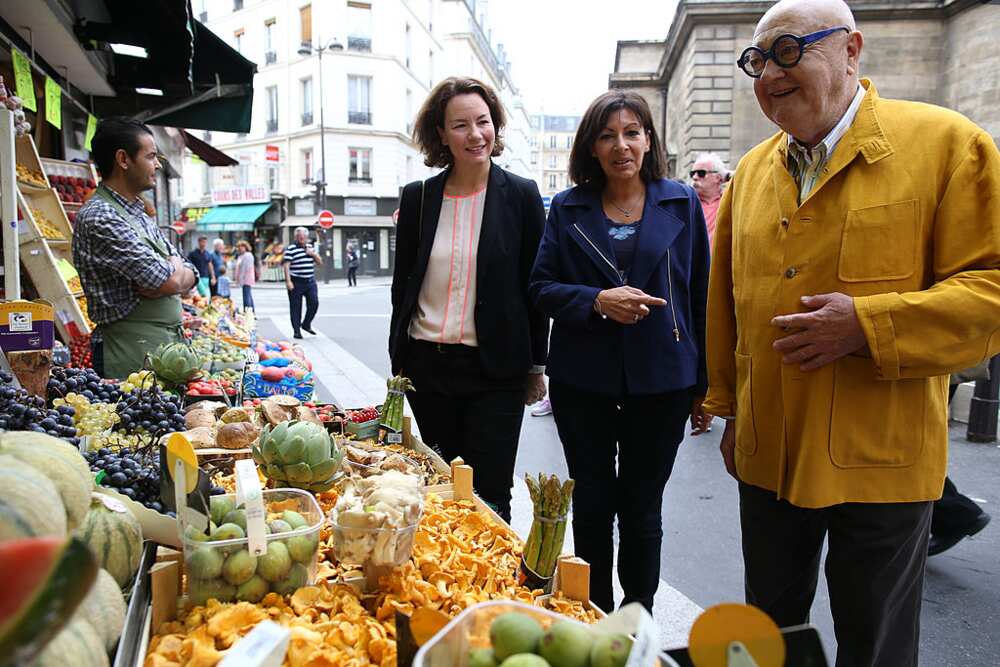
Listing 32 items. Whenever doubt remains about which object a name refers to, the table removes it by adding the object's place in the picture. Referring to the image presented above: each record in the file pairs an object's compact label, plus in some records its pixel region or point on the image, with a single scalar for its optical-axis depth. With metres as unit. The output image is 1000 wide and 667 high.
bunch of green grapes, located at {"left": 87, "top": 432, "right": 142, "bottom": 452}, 2.29
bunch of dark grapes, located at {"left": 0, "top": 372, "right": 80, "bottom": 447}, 2.04
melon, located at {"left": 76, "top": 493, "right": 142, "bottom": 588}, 1.41
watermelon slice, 0.56
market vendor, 3.18
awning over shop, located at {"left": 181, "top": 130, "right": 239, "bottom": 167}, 12.66
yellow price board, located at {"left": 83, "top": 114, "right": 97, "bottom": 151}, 6.67
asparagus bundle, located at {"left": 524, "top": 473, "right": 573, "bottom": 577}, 1.61
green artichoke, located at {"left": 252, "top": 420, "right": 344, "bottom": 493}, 1.92
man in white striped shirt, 10.95
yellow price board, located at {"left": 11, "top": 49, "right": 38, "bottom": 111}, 4.09
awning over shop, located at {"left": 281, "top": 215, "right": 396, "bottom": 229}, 34.22
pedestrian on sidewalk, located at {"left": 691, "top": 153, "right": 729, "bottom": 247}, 5.47
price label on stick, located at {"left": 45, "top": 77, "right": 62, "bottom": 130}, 4.69
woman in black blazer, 2.70
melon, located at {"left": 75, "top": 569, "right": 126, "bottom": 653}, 1.20
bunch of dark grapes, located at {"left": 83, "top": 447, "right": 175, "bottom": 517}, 1.84
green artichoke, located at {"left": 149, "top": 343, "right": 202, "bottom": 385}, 3.17
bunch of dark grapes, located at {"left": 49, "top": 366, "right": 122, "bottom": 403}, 2.83
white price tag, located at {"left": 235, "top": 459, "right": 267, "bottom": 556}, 1.37
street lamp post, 30.23
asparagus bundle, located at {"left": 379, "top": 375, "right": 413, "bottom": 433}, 2.76
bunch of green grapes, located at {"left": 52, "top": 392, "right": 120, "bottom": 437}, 2.46
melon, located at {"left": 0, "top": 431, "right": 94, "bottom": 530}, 1.16
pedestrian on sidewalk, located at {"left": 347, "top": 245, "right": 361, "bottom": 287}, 28.95
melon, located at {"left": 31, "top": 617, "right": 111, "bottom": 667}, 0.94
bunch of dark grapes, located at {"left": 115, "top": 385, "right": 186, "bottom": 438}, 2.56
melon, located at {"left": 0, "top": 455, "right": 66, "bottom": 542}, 0.93
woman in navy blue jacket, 2.40
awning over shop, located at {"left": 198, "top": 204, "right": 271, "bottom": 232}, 34.75
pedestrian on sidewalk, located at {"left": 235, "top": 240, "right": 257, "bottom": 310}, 15.49
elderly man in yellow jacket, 1.52
